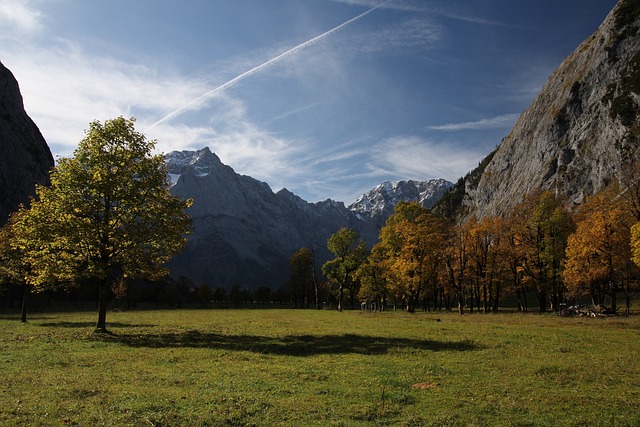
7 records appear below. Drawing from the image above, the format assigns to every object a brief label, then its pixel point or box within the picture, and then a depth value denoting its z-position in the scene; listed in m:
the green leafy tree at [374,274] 74.06
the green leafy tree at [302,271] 121.00
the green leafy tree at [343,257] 79.62
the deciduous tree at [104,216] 30.89
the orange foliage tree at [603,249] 51.78
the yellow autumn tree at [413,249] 61.75
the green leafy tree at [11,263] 44.45
